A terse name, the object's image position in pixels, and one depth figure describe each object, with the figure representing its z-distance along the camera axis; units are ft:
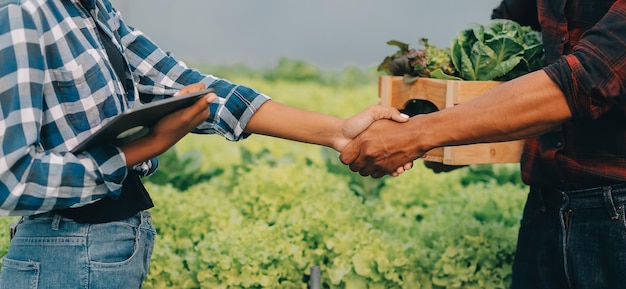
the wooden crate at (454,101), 10.06
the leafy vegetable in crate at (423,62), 10.77
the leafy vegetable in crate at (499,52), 10.11
